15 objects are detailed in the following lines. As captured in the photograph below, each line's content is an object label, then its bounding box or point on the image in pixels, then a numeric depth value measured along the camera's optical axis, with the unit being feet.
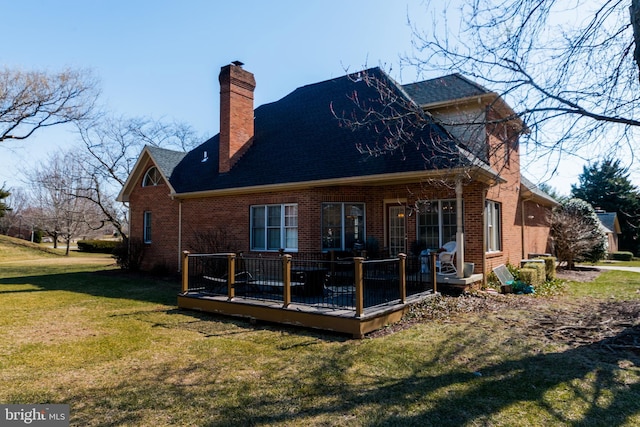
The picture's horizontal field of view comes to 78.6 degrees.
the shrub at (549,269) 44.63
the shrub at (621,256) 109.60
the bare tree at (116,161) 96.43
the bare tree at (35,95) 77.46
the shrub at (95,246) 135.13
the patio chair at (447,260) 35.17
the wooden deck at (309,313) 23.56
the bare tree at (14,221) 146.67
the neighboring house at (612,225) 126.74
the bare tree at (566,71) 19.54
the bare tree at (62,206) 114.32
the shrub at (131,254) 59.00
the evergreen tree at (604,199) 126.93
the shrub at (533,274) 38.19
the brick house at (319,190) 37.58
